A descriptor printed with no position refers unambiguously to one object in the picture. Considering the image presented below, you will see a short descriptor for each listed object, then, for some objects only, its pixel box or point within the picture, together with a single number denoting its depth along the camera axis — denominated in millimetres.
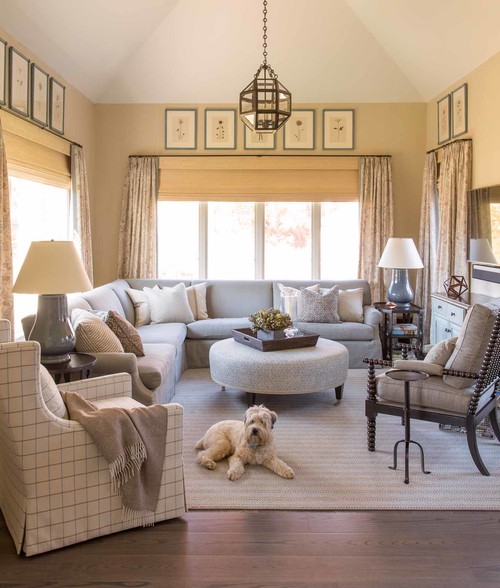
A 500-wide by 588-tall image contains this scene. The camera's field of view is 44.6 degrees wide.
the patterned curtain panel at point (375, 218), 7500
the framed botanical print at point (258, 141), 7578
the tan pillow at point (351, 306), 6586
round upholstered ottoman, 4684
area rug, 3199
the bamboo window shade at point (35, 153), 5133
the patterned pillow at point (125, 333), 4547
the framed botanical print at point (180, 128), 7586
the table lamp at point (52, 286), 3590
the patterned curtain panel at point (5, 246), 4609
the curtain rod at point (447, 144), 6227
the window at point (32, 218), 5469
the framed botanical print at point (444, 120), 6766
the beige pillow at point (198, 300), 6805
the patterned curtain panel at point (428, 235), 7062
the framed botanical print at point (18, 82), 5055
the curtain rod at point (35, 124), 4988
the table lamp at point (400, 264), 6449
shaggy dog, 3520
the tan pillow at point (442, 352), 3855
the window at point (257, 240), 7766
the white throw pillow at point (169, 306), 6488
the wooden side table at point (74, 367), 3664
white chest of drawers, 5559
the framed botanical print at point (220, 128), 7578
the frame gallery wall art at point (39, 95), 5531
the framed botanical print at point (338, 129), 7555
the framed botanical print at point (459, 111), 6297
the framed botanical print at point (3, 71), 4863
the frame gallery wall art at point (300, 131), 7562
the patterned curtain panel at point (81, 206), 6520
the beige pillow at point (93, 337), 4094
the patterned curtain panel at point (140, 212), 7551
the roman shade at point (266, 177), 7586
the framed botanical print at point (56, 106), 6023
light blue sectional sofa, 4285
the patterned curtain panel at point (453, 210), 6109
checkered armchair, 2492
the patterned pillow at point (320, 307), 6461
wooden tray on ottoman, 5008
